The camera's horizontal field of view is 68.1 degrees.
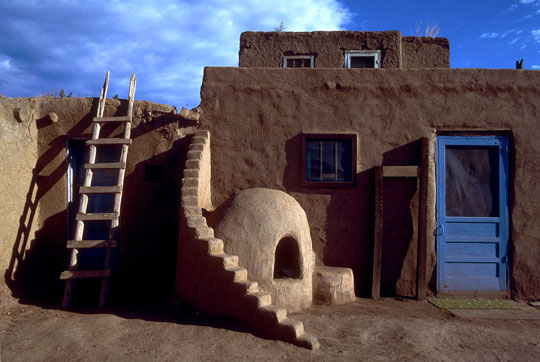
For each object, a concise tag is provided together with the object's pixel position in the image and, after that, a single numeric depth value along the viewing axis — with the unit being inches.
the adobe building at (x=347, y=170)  229.1
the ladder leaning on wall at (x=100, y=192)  197.9
